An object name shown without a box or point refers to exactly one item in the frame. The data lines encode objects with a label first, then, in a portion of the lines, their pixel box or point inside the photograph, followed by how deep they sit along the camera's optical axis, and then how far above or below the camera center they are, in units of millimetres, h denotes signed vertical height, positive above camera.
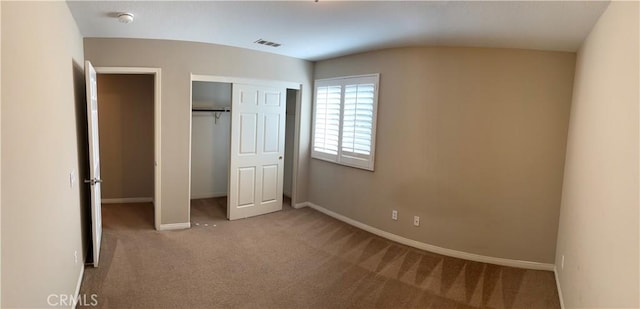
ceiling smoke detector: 3019 +781
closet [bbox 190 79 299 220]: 4812 -513
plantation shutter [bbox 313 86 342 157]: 4949 -24
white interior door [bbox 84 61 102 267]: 3158 -449
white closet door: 4773 -488
